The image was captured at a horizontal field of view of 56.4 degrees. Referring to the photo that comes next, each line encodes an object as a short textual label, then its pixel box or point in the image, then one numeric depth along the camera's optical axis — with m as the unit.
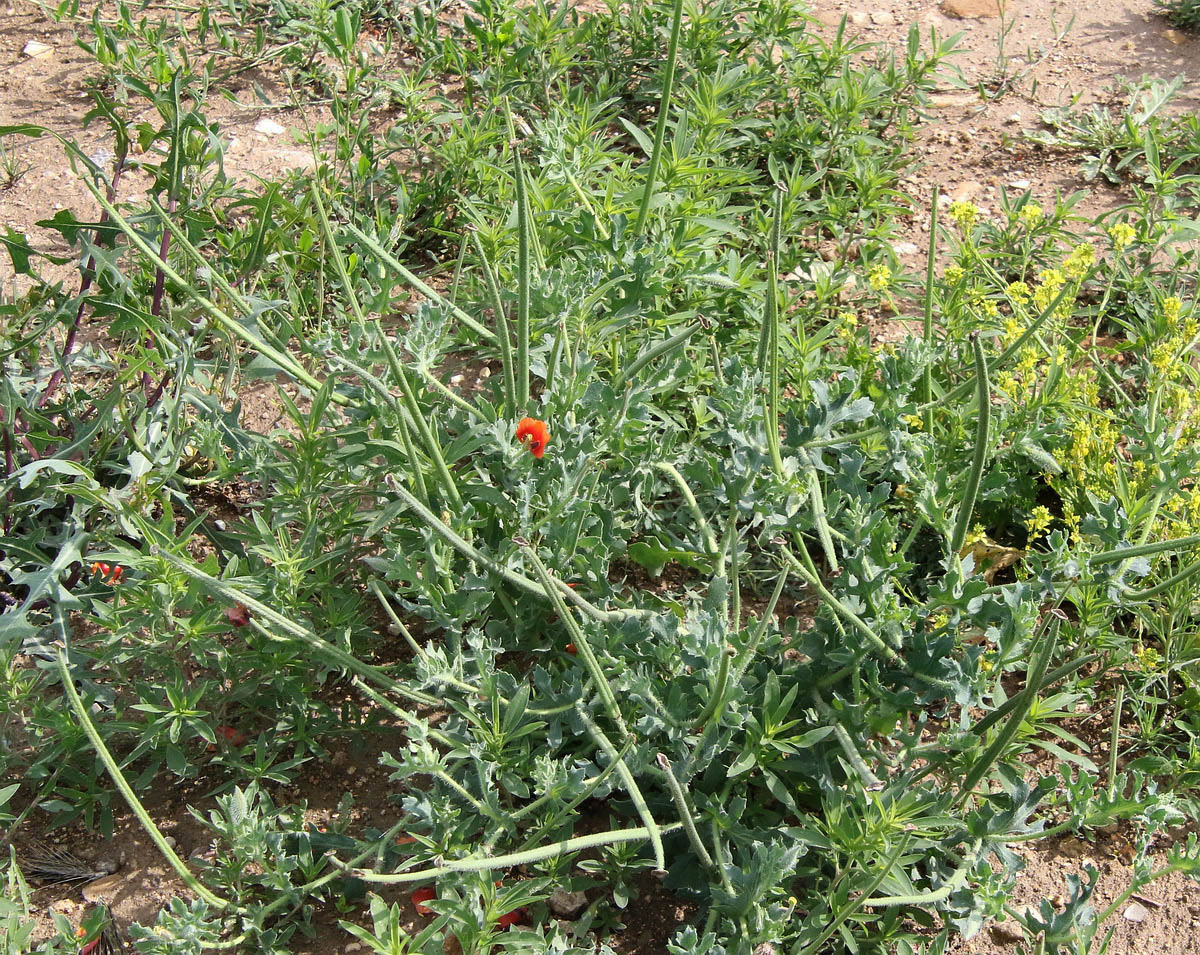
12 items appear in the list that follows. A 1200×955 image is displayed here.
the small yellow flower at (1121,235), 2.93
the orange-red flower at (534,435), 2.13
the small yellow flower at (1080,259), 2.76
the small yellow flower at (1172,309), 2.74
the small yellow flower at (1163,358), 2.56
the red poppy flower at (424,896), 2.07
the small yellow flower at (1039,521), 2.40
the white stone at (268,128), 3.79
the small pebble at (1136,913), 2.13
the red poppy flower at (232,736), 2.25
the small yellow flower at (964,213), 2.80
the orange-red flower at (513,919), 2.06
